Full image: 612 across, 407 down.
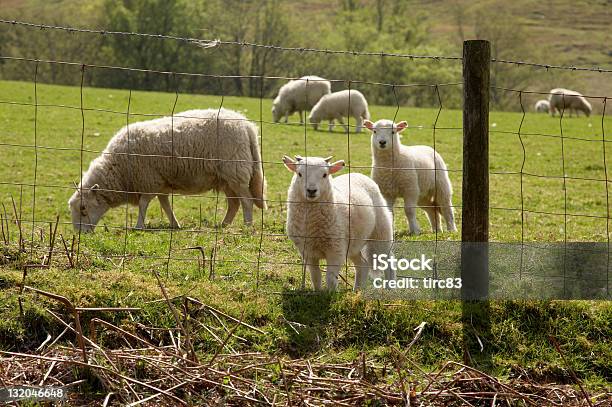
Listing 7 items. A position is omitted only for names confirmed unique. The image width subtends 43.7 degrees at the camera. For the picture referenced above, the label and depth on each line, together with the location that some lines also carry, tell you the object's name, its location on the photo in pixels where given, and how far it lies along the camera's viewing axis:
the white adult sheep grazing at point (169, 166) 11.50
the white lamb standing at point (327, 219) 6.75
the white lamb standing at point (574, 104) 38.84
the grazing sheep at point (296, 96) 28.88
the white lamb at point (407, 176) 10.59
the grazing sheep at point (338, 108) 26.36
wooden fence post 5.83
